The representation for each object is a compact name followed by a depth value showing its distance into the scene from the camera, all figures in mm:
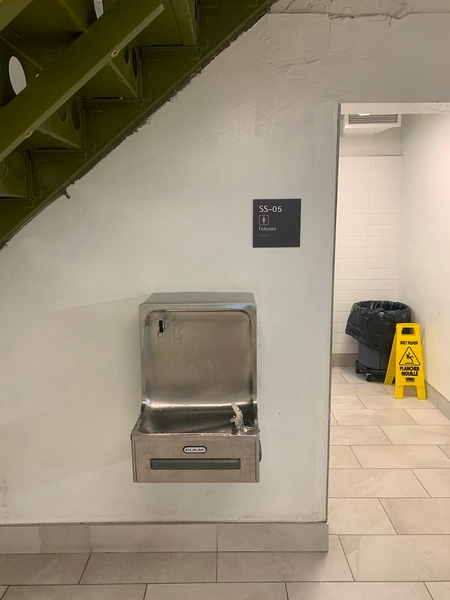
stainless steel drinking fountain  1782
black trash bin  4305
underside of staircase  1315
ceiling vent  3910
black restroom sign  2016
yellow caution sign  4051
